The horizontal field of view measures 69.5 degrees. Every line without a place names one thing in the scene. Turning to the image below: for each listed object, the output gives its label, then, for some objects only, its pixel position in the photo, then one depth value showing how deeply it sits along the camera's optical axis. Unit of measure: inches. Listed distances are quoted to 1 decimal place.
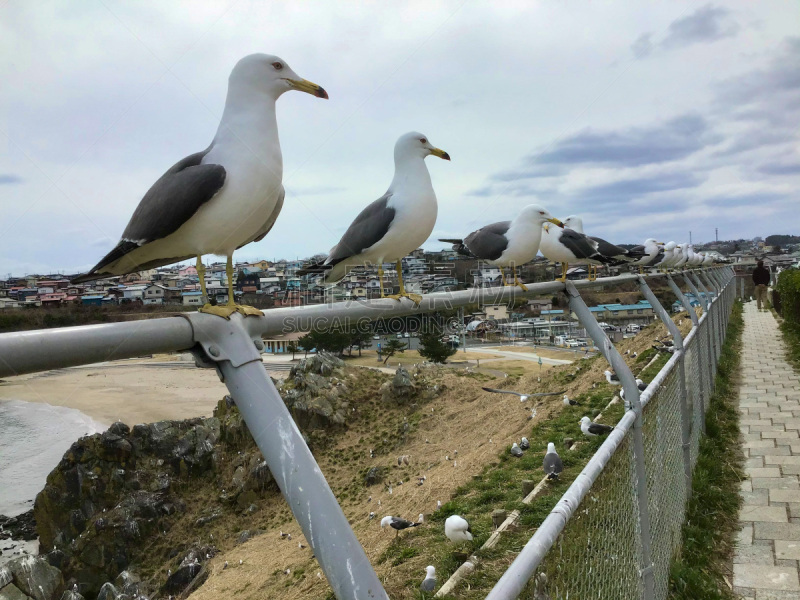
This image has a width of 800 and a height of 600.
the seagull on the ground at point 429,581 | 209.5
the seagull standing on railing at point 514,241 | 241.0
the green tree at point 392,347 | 1978.3
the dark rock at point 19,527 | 1196.6
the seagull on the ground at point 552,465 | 273.3
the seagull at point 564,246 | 290.0
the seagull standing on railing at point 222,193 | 88.4
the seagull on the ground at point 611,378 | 438.3
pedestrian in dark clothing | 960.3
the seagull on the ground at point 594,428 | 313.1
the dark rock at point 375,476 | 783.7
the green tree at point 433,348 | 1861.5
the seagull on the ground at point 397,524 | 337.7
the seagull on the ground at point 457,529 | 242.8
